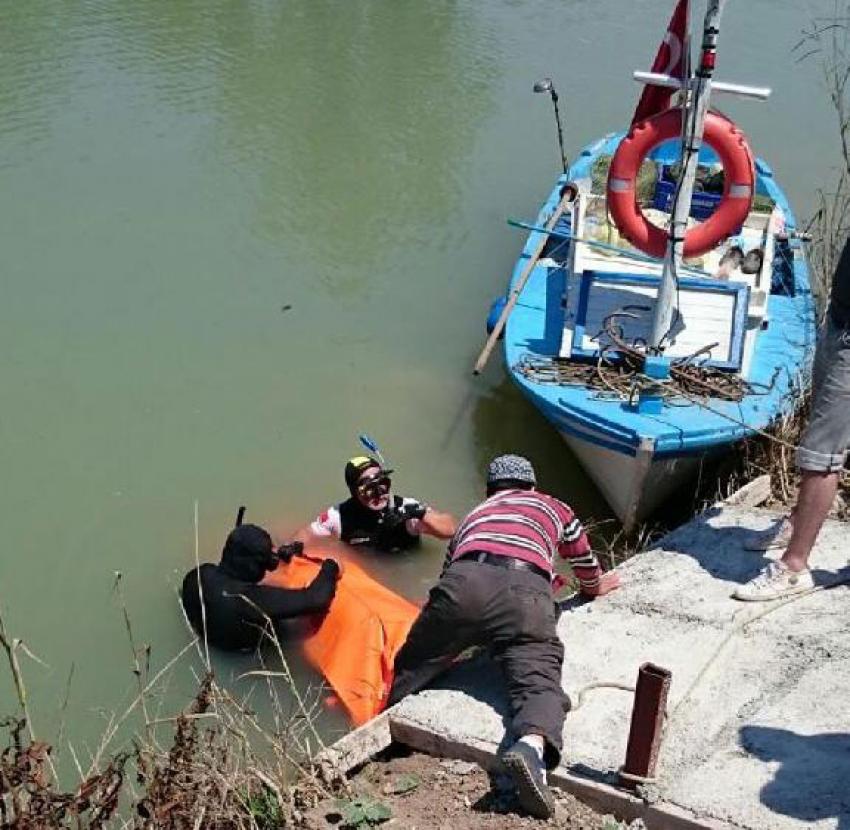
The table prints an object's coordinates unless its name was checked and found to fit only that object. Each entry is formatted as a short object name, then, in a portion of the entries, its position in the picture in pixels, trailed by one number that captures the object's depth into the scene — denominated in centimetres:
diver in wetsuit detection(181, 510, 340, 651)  536
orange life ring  663
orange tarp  504
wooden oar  761
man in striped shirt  419
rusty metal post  341
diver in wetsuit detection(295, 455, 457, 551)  607
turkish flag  673
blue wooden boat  646
